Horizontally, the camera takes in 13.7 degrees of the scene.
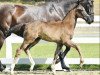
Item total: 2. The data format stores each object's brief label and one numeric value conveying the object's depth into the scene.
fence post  12.12
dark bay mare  11.70
